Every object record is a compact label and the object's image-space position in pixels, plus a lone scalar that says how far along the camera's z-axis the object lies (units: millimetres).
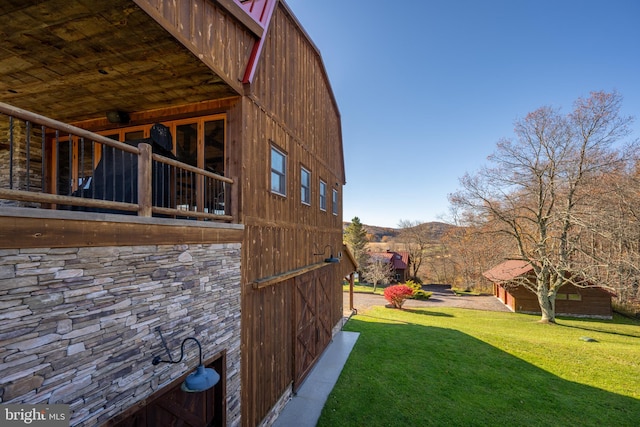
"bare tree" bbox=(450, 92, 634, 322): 16281
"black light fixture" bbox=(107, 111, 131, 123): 5473
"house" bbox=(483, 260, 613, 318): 21844
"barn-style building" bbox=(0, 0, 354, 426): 2250
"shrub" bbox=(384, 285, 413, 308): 22016
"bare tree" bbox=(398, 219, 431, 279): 45034
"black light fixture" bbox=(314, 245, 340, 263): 8930
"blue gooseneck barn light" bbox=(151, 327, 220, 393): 2927
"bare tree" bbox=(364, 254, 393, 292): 34219
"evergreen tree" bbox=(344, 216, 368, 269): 41366
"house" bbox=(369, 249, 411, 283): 39034
